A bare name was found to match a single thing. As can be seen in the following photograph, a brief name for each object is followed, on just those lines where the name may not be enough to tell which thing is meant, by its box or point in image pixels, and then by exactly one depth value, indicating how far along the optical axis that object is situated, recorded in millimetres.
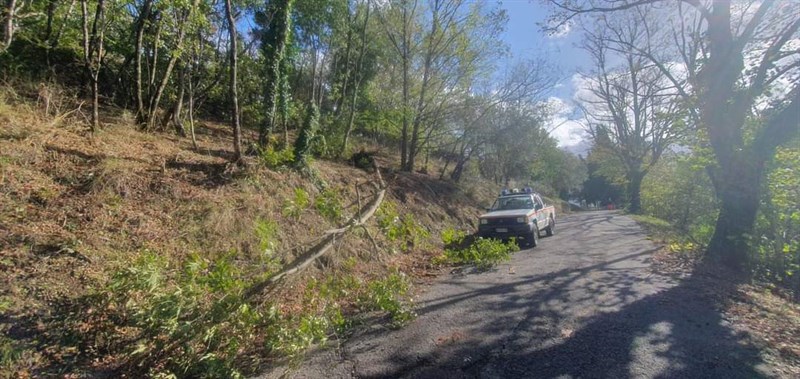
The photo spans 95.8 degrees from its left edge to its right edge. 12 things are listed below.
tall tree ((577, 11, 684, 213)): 28333
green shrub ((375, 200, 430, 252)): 6043
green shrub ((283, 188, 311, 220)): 5200
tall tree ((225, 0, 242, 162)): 7672
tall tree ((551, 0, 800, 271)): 8055
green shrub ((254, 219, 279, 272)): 4805
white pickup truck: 11250
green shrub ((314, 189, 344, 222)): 5653
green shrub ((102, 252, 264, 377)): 3531
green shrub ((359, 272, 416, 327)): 5328
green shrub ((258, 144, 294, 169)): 8938
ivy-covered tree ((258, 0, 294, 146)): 10344
